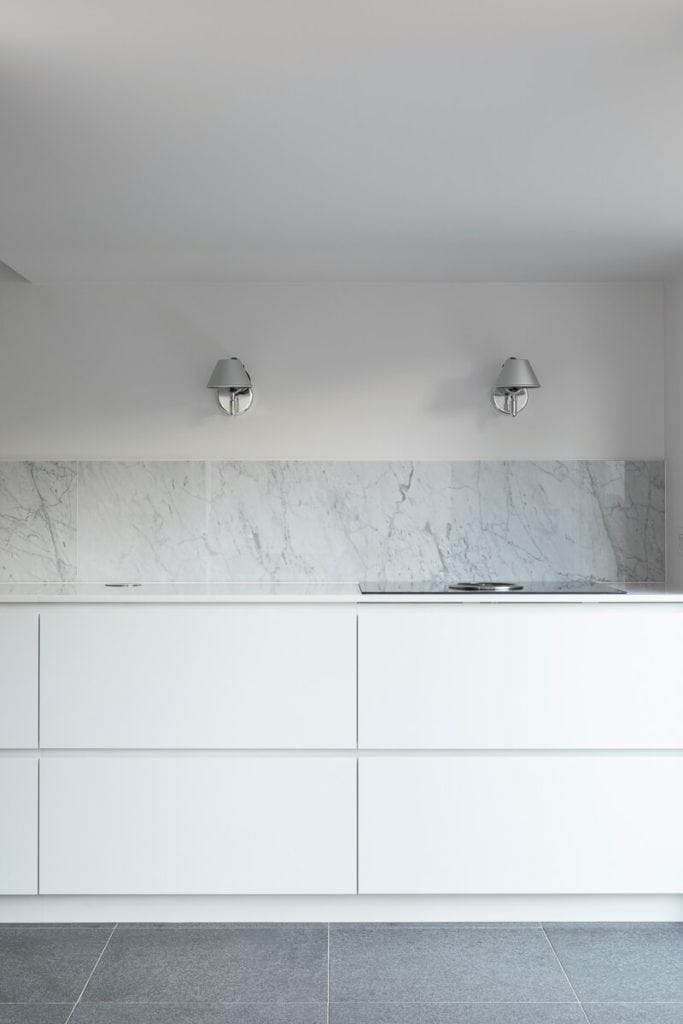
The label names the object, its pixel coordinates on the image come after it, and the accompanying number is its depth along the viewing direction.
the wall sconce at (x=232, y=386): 3.75
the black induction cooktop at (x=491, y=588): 3.32
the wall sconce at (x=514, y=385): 3.76
